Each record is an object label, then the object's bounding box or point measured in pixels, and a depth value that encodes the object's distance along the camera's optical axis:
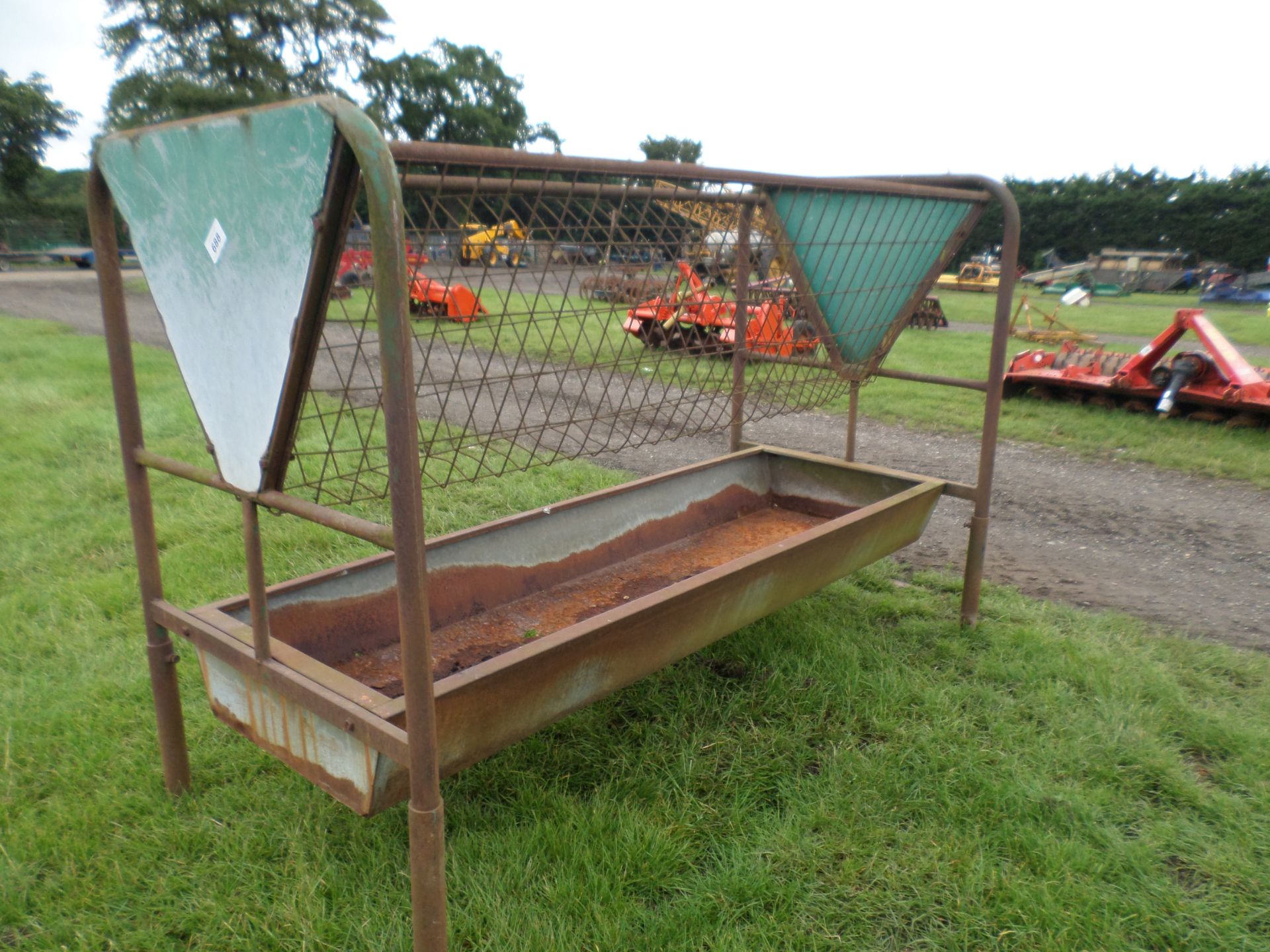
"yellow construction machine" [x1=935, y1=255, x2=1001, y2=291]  20.31
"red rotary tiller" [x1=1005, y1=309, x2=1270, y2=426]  5.73
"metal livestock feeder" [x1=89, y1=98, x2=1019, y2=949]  1.38
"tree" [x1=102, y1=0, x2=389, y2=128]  32.00
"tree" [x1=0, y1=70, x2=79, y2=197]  32.62
